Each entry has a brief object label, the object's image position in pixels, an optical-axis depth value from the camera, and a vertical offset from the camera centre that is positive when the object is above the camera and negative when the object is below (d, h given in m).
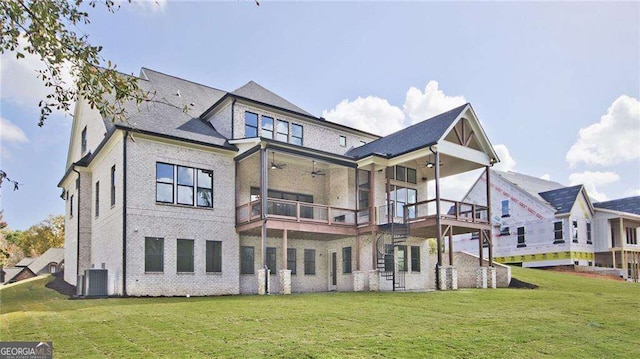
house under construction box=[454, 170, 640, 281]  39.12 +0.14
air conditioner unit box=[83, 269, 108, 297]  19.62 -1.79
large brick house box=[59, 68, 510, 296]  20.47 +1.67
